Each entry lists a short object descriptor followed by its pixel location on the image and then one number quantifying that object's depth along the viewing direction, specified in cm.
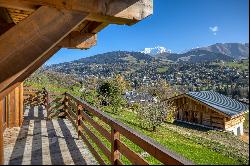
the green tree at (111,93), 1784
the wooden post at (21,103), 624
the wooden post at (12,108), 583
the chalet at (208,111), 1816
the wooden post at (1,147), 311
